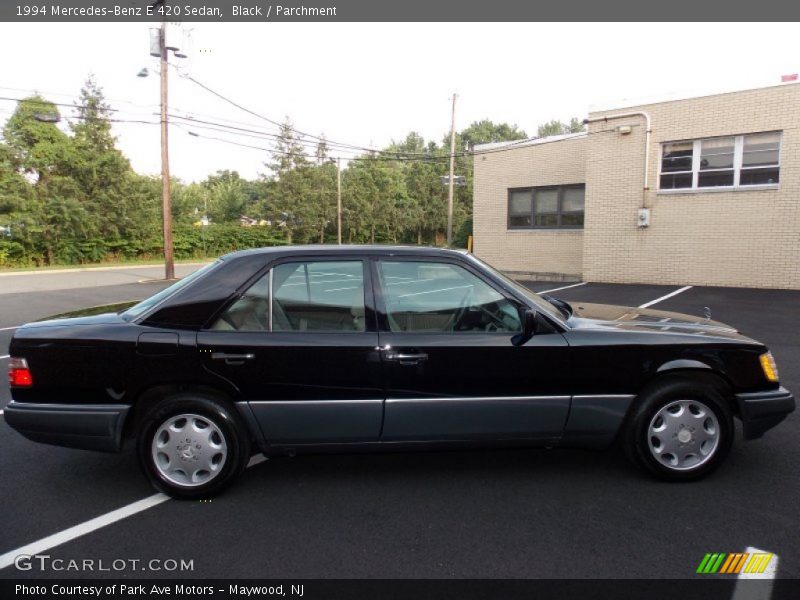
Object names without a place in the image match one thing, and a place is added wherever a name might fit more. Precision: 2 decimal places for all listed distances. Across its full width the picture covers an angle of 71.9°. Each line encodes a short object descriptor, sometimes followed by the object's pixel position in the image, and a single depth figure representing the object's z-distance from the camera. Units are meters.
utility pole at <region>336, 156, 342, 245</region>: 42.88
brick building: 13.31
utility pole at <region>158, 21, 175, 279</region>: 22.03
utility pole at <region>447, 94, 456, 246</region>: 27.68
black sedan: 3.31
